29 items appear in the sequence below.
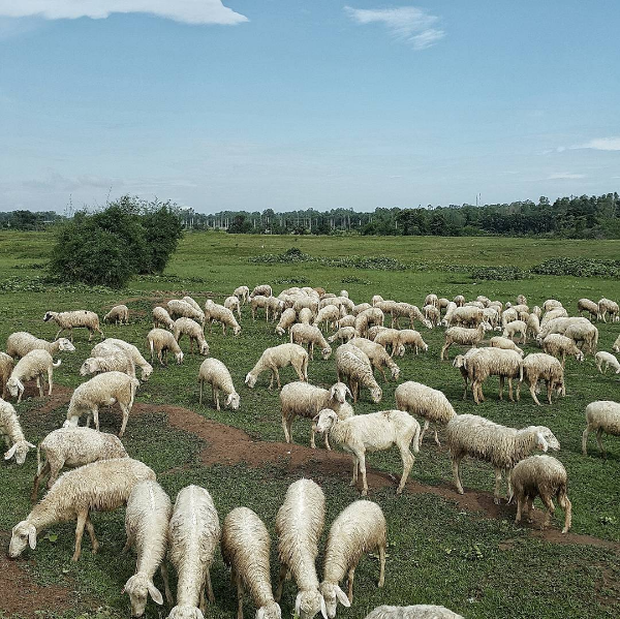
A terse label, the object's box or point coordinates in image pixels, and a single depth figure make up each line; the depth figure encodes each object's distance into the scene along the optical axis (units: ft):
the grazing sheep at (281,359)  56.70
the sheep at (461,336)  69.56
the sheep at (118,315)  85.46
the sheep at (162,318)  77.82
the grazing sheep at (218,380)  49.26
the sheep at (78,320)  74.23
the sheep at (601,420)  39.68
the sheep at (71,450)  32.48
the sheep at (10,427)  37.76
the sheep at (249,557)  22.36
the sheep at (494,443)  33.14
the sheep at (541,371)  52.90
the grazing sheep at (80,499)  26.12
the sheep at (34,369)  49.56
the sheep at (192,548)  21.95
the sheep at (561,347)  64.90
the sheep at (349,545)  22.52
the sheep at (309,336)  69.15
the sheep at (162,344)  63.62
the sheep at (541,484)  29.48
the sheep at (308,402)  39.78
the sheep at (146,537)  22.39
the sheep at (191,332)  69.77
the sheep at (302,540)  21.81
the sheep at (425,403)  41.16
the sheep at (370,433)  34.53
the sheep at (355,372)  51.19
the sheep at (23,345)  58.95
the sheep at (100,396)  41.55
